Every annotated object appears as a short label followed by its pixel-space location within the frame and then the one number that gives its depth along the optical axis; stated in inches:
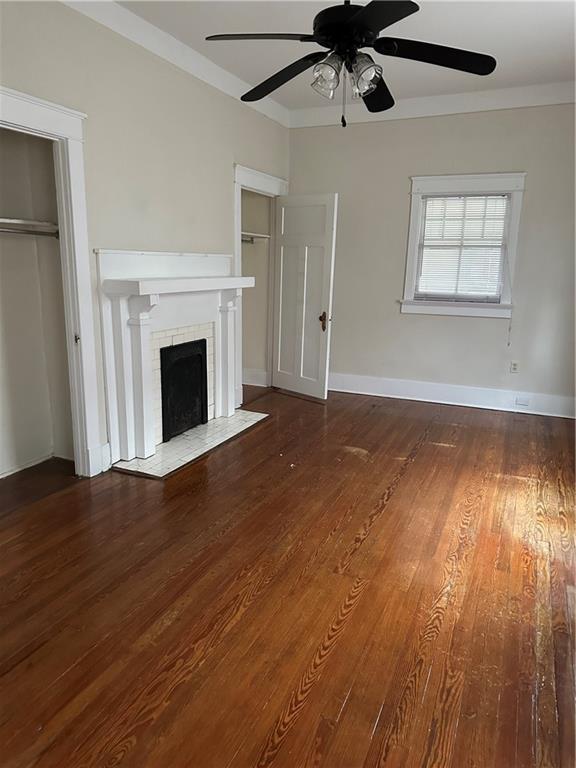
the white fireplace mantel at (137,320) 133.9
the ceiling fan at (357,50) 77.1
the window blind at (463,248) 194.4
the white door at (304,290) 198.1
